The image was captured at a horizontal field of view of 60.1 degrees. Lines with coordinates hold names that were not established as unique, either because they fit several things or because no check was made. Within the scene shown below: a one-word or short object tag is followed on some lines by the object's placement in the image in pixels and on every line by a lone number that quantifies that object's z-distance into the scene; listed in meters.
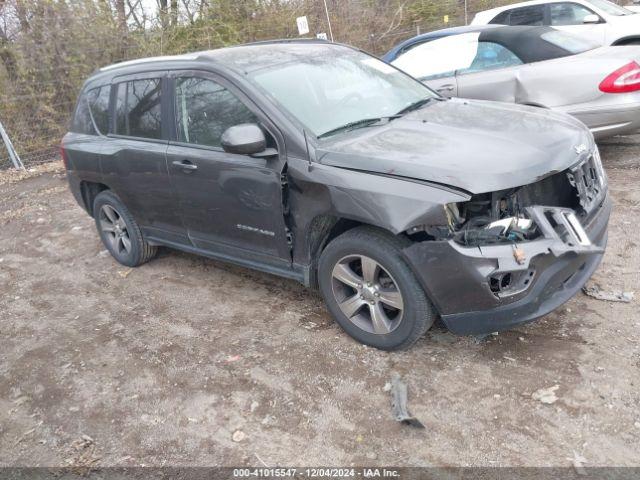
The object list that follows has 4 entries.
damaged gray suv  2.89
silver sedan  5.48
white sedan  8.61
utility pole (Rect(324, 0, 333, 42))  13.72
